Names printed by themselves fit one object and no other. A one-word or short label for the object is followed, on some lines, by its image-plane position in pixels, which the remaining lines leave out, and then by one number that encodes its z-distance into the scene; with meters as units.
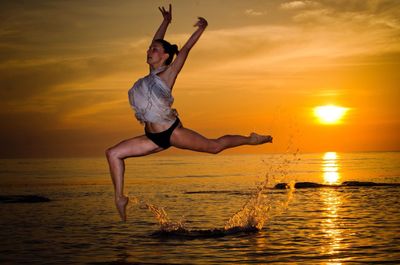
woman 8.76
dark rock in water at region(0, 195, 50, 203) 25.19
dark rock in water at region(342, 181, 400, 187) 32.62
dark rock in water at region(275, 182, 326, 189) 32.81
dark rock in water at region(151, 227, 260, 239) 14.46
